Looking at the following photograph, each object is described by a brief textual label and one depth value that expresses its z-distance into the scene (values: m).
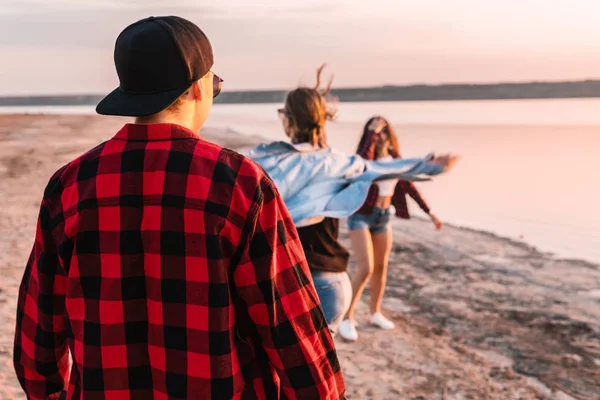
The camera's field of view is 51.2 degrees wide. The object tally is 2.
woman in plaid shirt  4.16
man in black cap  1.21
